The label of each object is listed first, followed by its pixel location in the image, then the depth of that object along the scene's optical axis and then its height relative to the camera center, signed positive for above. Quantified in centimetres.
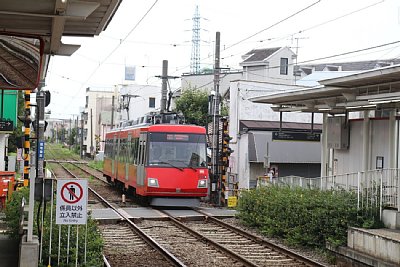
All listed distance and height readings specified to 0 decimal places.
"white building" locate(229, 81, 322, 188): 3108 +53
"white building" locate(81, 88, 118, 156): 8819 +510
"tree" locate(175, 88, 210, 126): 4578 +327
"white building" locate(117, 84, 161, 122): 7625 +599
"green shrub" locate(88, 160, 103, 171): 5672 -158
